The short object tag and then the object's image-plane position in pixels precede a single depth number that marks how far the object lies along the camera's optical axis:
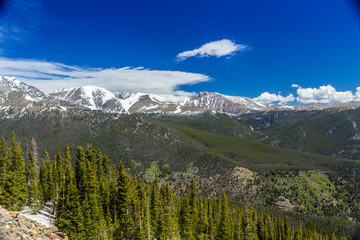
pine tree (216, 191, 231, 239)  74.56
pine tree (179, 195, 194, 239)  69.30
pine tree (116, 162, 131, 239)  50.09
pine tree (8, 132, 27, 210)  43.91
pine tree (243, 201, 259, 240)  67.75
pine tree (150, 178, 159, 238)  58.97
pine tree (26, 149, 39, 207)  54.41
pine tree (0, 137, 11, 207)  41.69
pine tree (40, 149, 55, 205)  63.50
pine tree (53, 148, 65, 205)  50.16
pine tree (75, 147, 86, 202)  49.31
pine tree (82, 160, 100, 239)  45.58
